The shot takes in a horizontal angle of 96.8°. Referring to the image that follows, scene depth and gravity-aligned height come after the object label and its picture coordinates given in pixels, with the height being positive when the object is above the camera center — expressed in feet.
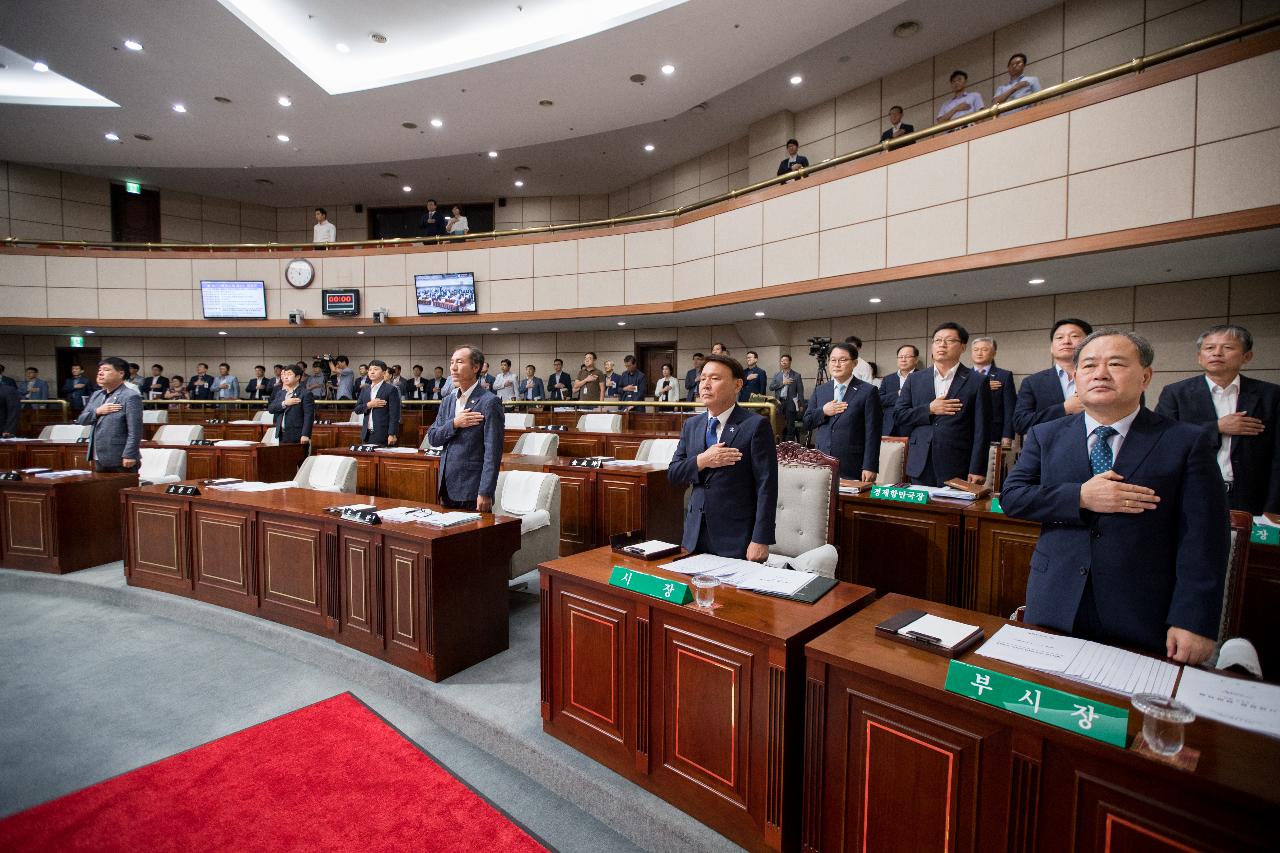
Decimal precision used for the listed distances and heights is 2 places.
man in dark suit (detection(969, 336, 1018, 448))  13.34 +0.35
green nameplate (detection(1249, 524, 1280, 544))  6.81 -1.58
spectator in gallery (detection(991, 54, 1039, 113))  19.95 +11.45
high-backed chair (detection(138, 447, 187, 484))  17.07 -1.98
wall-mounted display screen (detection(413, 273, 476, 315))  32.71 +6.32
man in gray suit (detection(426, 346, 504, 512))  11.02 -0.74
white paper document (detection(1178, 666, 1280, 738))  3.55 -1.97
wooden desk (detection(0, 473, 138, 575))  14.23 -3.14
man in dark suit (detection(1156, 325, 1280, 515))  9.77 -0.21
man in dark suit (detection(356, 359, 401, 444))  19.94 -0.38
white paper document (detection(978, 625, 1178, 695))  4.04 -1.98
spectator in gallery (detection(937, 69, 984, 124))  22.40 +12.03
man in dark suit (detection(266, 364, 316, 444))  21.20 -0.34
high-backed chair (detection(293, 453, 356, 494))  13.92 -1.84
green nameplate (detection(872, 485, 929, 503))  9.59 -1.54
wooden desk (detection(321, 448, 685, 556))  14.79 -2.68
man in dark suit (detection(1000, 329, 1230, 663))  4.51 -1.00
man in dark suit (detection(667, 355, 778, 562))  7.55 -1.09
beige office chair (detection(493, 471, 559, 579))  11.57 -2.37
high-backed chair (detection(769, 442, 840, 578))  8.57 -1.54
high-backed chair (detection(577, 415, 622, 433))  24.84 -0.95
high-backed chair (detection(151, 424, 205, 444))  24.64 -1.48
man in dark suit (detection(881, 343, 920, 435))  13.42 +0.57
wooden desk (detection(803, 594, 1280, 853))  3.17 -2.44
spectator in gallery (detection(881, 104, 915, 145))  23.81 +12.04
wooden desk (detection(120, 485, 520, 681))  8.89 -3.10
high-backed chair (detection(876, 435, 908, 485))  12.46 -1.28
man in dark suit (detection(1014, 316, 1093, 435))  10.23 +0.35
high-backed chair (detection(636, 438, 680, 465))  17.81 -1.52
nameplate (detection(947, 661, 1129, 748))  3.41 -1.93
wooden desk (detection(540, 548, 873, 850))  5.08 -2.97
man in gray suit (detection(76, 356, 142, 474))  15.08 -0.61
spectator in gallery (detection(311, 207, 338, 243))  37.63 +11.32
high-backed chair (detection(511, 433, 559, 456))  19.49 -1.49
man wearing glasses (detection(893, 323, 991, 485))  10.84 -0.26
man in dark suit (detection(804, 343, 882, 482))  11.99 -0.37
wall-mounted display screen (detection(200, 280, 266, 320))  34.09 +6.05
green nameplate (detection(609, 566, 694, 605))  5.74 -1.92
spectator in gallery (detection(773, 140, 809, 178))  26.25 +11.20
